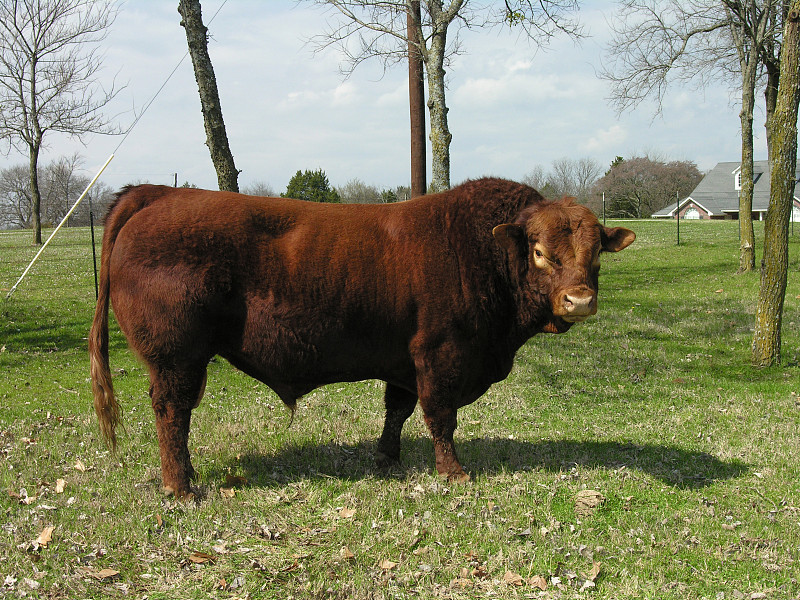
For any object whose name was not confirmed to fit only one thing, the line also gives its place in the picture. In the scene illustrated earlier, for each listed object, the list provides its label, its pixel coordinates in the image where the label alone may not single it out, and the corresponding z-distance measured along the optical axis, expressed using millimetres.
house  69900
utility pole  16078
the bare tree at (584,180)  68738
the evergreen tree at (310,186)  33909
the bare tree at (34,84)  29469
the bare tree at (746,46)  20078
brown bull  5266
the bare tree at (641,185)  72312
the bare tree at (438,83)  13992
